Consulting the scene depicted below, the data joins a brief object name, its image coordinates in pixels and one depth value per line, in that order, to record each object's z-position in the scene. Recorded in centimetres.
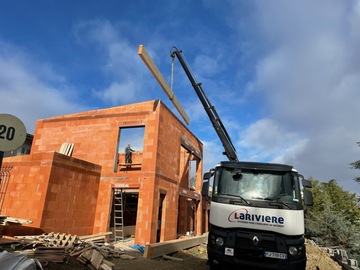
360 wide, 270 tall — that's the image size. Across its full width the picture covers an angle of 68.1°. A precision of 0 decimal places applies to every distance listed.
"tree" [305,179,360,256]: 1919
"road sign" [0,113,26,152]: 385
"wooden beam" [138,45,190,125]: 1050
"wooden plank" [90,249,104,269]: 726
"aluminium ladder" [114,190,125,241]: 1448
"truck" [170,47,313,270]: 599
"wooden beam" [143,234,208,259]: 1026
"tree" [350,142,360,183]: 2180
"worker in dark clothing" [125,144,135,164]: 1573
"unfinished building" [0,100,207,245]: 1157
